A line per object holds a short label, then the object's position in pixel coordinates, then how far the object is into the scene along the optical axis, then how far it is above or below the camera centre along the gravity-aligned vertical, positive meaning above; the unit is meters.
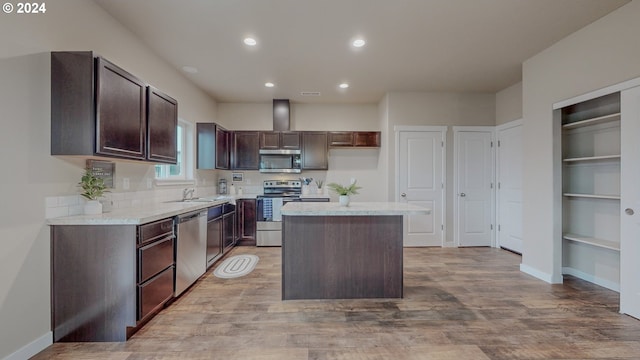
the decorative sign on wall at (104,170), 2.43 +0.10
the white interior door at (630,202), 2.38 -0.19
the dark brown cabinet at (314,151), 5.41 +0.57
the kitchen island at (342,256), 2.80 -0.76
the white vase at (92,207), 2.28 -0.22
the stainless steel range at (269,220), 5.02 -0.72
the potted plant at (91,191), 2.28 -0.09
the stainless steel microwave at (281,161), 5.37 +0.38
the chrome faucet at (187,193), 4.06 -0.19
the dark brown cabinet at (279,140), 5.35 +0.78
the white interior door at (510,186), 4.52 -0.09
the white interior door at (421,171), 4.94 +0.17
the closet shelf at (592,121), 2.78 +0.65
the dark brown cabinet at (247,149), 5.36 +0.61
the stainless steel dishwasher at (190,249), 2.81 -0.76
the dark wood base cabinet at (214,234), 3.63 -0.74
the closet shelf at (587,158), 2.75 +0.24
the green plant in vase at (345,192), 2.96 -0.12
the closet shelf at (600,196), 2.77 -0.16
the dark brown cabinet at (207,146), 4.60 +0.57
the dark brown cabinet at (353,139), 5.44 +0.81
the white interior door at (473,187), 4.98 -0.11
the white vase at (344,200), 2.99 -0.21
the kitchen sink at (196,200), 3.88 -0.28
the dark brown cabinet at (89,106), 2.04 +0.57
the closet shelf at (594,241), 2.82 -0.66
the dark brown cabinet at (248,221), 5.04 -0.74
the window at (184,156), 4.18 +0.38
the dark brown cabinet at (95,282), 2.05 -0.76
